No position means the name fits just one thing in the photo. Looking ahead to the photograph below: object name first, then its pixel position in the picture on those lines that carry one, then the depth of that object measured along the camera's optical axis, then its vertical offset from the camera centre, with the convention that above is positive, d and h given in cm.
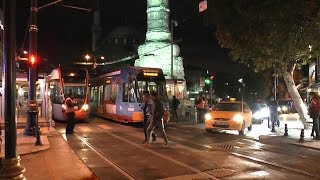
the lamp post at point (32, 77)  1771 +85
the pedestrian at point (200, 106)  2919 -60
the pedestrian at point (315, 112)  1897 -68
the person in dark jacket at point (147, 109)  1627 -43
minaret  10889 +1625
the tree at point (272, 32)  1986 +297
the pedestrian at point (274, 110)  2368 -73
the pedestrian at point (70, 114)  2020 -72
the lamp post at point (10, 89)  653 +14
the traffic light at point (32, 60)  1803 +152
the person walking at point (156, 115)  1570 -62
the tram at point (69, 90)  2697 +47
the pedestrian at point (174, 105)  3138 -56
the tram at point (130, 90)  2445 +44
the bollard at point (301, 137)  1786 -165
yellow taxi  2128 -99
